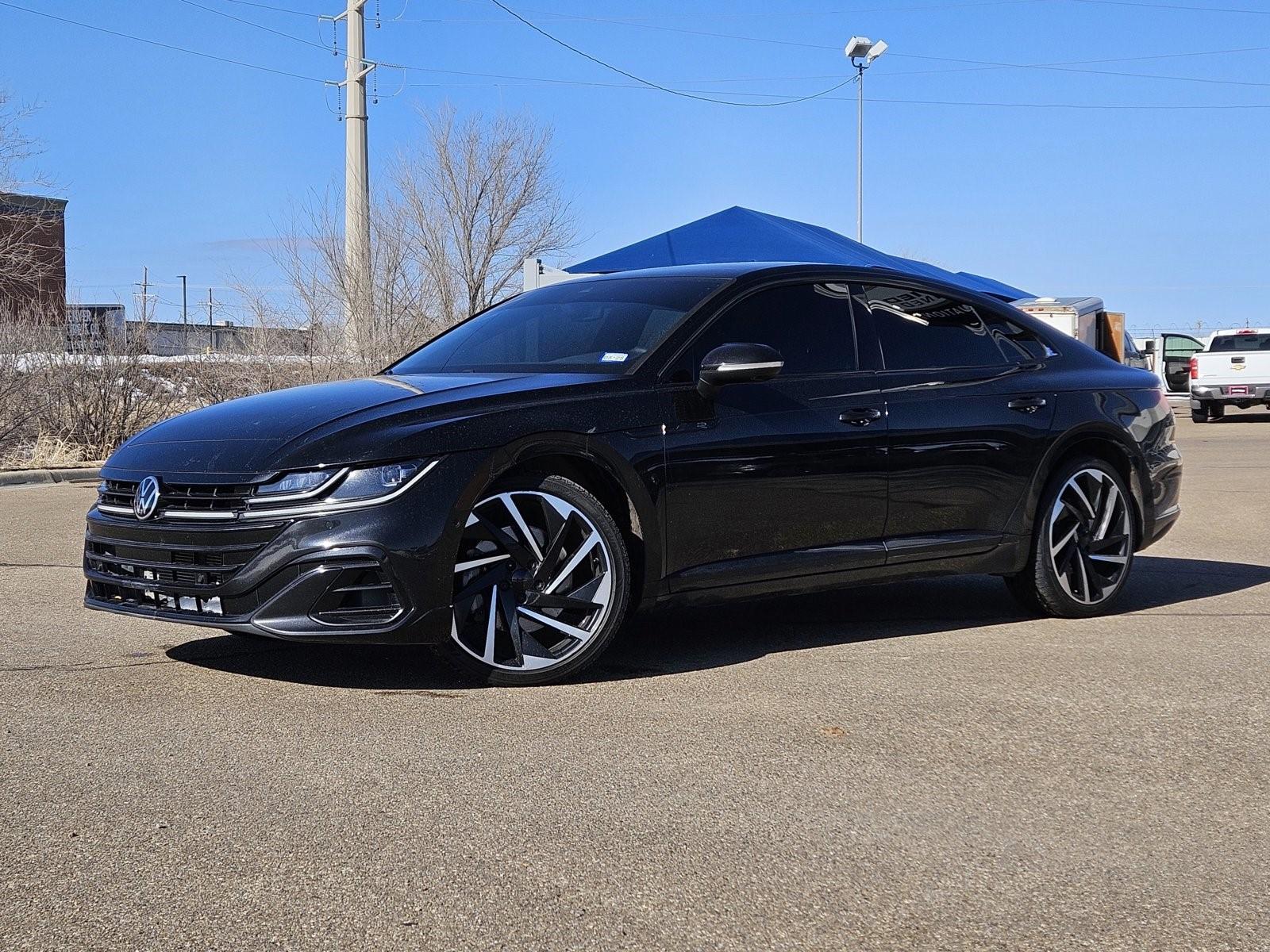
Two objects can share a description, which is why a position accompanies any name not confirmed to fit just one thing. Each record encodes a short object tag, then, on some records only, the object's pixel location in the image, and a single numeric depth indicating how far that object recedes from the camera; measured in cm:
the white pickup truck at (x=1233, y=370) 2816
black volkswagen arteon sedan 479
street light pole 3616
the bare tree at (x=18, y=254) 1989
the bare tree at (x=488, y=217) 2847
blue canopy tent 1717
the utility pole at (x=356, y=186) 2075
